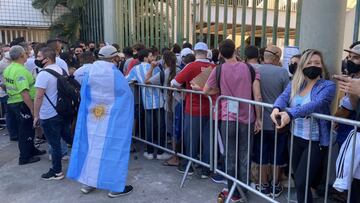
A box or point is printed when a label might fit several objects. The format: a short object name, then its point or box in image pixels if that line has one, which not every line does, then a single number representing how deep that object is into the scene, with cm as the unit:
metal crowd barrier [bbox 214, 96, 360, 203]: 297
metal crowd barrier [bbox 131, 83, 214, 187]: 445
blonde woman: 310
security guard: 515
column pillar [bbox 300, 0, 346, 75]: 417
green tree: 1158
